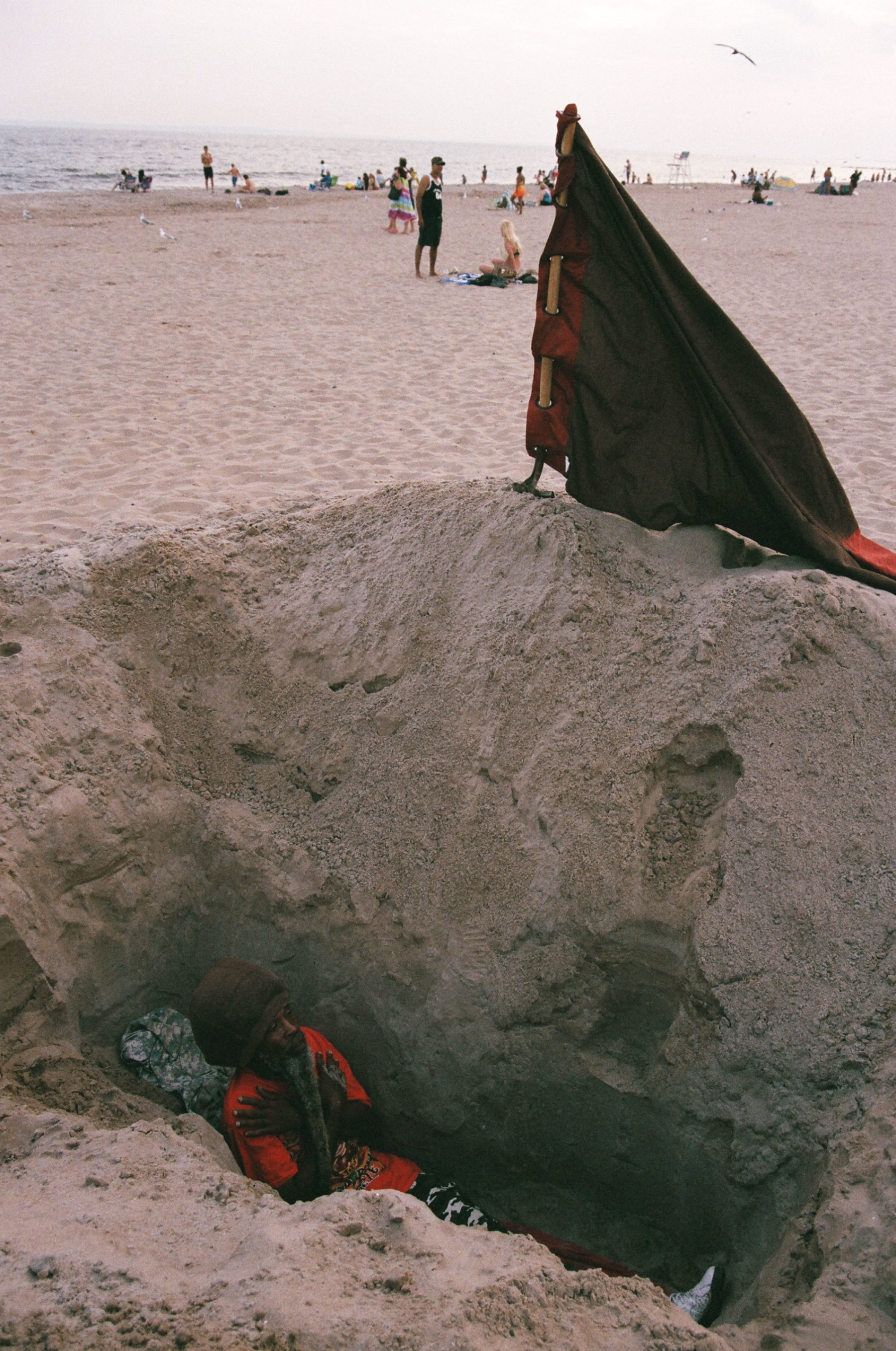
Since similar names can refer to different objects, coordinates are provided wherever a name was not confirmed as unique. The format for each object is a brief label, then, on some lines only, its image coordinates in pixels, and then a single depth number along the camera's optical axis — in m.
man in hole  2.39
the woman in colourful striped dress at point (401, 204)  18.70
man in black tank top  12.16
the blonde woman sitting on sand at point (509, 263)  13.34
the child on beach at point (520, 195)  23.77
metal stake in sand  2.77
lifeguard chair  49.20
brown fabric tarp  2.80
